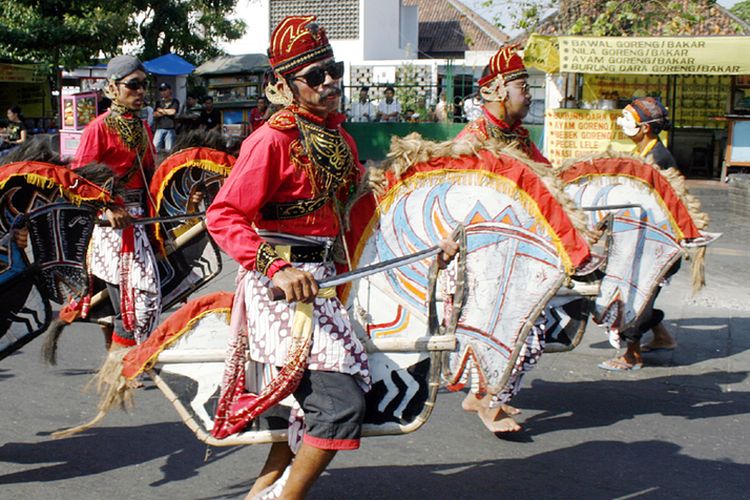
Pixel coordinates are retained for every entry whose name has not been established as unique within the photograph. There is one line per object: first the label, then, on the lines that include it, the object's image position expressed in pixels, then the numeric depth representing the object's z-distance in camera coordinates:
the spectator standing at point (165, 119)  15.37
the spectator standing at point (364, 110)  20.83
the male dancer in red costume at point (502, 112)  5.22
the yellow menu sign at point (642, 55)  14.95
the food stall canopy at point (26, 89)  24.17
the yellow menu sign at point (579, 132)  15.66
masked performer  6.50
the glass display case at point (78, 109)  18.00
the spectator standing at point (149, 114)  14.18
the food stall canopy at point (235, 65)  25.10
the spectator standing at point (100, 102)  18.42
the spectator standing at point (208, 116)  19.75
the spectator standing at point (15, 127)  16.72
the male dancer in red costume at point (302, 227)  3.30
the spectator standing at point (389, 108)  20.53
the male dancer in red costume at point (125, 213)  5.77
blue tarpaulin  24.23
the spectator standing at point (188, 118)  19.11
